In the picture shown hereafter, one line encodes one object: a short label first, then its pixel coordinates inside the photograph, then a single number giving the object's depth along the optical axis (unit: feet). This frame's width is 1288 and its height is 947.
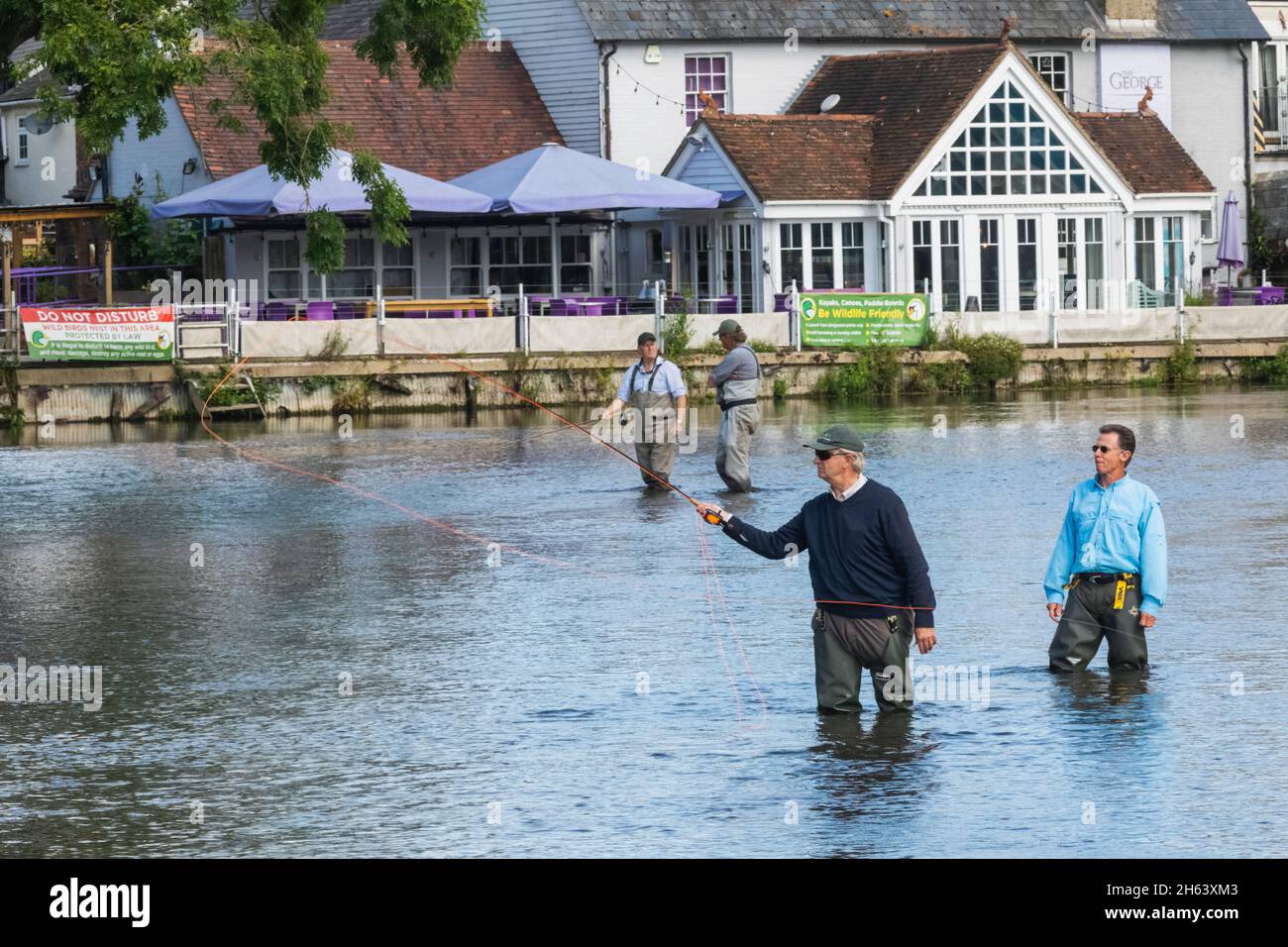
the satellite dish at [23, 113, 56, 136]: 176.22
